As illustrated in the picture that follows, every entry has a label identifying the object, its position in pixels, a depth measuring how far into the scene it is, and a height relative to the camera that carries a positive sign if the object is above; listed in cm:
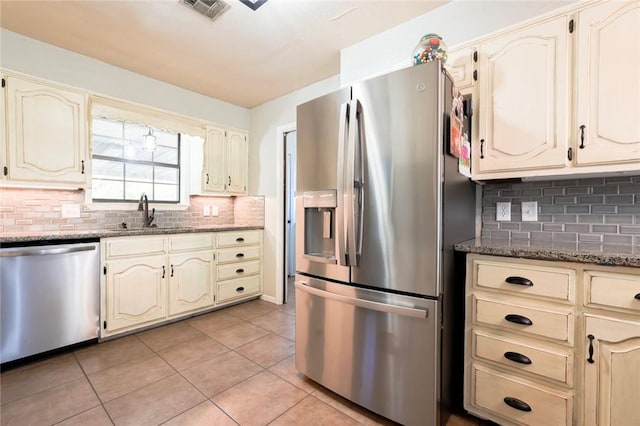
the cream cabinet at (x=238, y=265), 333 -68
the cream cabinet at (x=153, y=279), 250 -68
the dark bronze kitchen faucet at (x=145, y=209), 304 +1
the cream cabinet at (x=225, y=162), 352 +62
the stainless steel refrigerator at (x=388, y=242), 137 -17
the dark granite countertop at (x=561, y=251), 116 -19
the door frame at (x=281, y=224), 355 -18
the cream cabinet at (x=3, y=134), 217 +58
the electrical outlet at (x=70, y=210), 262 +0
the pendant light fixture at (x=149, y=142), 306 +73
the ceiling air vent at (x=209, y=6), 191 +140
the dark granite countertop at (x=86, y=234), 203 -21
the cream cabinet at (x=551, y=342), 117 -61
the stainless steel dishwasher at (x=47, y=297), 203 -67
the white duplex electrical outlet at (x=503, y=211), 187 -1
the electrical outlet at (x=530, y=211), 179 -1
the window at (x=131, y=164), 294 +52
